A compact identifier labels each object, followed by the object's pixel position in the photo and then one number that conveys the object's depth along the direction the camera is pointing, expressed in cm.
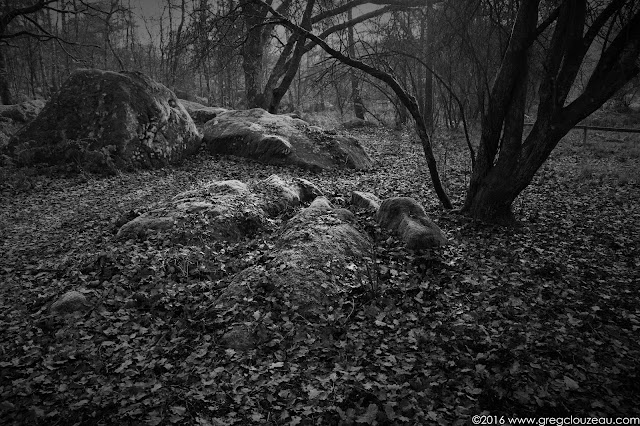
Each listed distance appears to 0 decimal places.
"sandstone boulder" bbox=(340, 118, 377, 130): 2156
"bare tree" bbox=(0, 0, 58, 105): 1302
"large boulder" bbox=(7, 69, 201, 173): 1023
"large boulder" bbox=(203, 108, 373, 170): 1182
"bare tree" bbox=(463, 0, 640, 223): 541
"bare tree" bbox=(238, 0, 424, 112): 1444
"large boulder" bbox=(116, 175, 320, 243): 636
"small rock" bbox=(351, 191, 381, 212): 779
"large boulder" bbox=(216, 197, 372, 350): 462
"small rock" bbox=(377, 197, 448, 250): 611
